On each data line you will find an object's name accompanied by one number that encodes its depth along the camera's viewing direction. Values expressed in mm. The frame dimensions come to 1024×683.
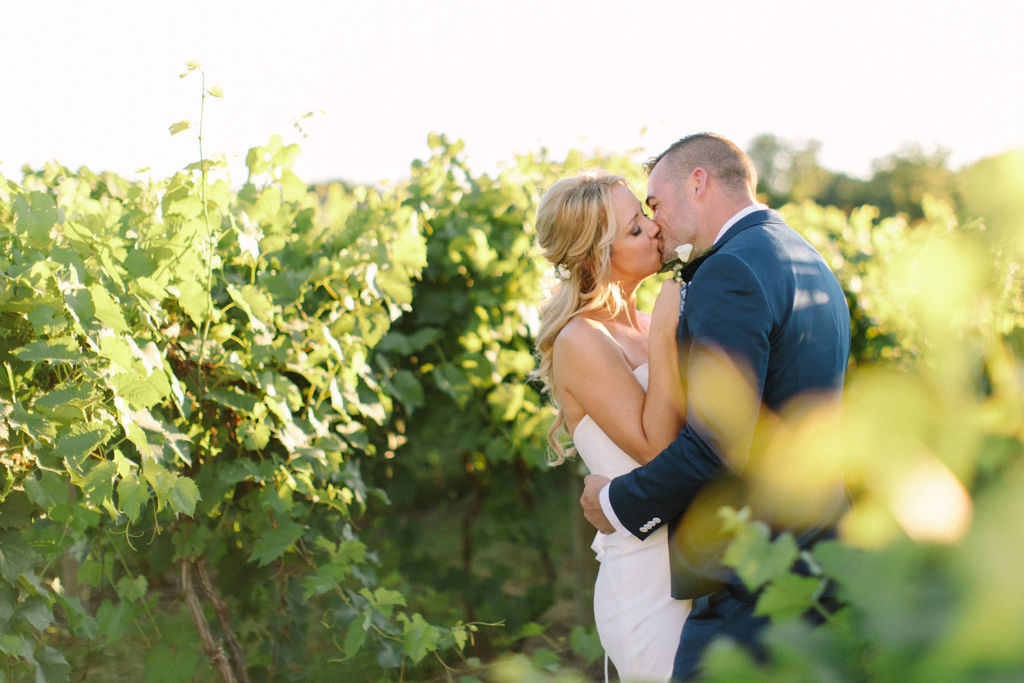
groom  1965
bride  2352
